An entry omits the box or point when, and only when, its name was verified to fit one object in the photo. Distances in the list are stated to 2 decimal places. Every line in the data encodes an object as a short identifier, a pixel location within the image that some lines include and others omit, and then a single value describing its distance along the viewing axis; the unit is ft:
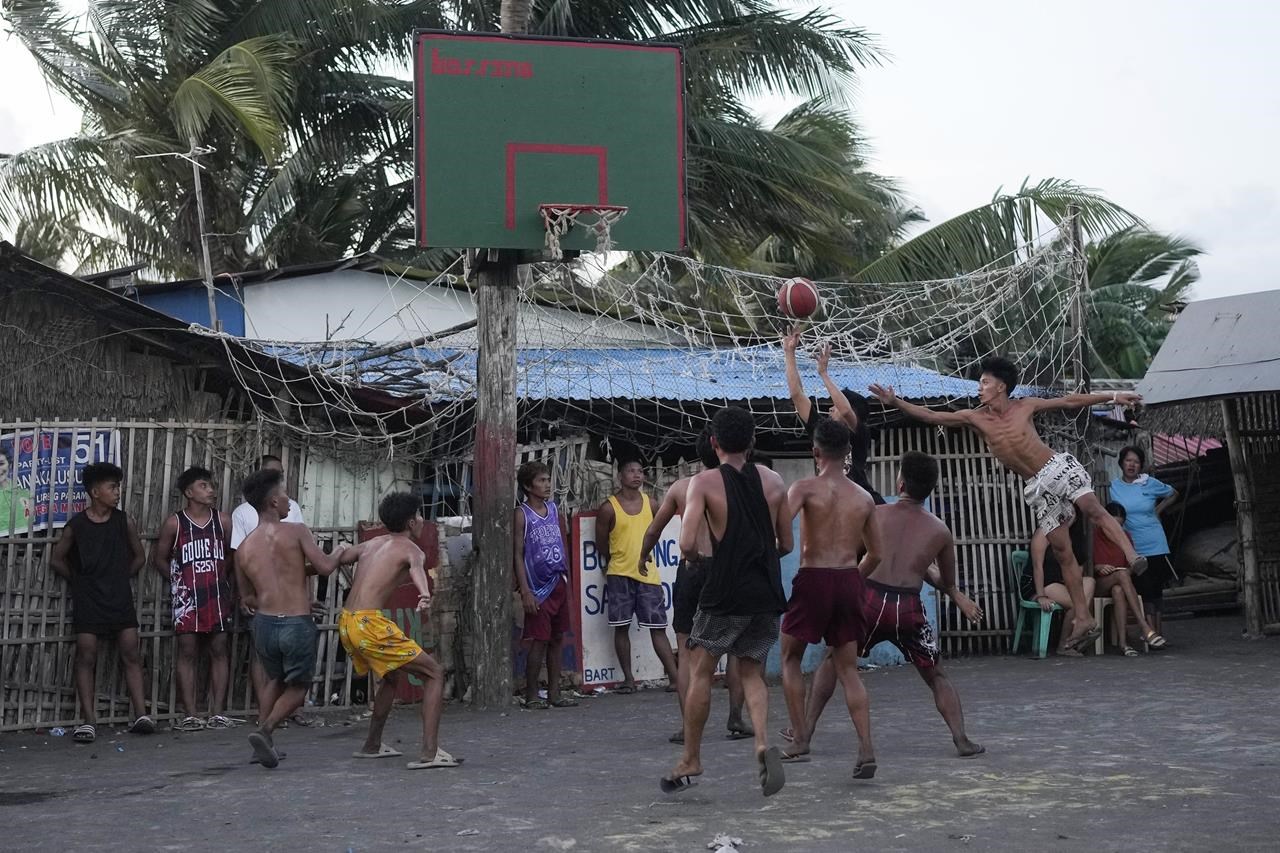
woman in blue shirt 44.24
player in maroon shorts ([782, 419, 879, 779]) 23.86
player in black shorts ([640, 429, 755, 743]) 24.47
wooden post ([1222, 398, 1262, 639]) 44.11
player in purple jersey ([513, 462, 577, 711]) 36.22
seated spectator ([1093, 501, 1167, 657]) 42.19
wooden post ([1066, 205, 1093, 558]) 44.32
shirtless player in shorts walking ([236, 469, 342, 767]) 27.55
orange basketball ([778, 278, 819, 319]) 32.89
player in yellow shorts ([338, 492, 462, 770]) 26.02
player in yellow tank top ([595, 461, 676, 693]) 37.68
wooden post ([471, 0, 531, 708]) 35.99
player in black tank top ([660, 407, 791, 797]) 22.06
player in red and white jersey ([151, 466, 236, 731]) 34.01
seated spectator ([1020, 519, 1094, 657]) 42.29
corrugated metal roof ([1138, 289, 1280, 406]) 40.93
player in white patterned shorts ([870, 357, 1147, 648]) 35.09
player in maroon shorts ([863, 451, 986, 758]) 24.63
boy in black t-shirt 33.04
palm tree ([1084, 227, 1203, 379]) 103.24
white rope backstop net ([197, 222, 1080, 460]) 36.94
